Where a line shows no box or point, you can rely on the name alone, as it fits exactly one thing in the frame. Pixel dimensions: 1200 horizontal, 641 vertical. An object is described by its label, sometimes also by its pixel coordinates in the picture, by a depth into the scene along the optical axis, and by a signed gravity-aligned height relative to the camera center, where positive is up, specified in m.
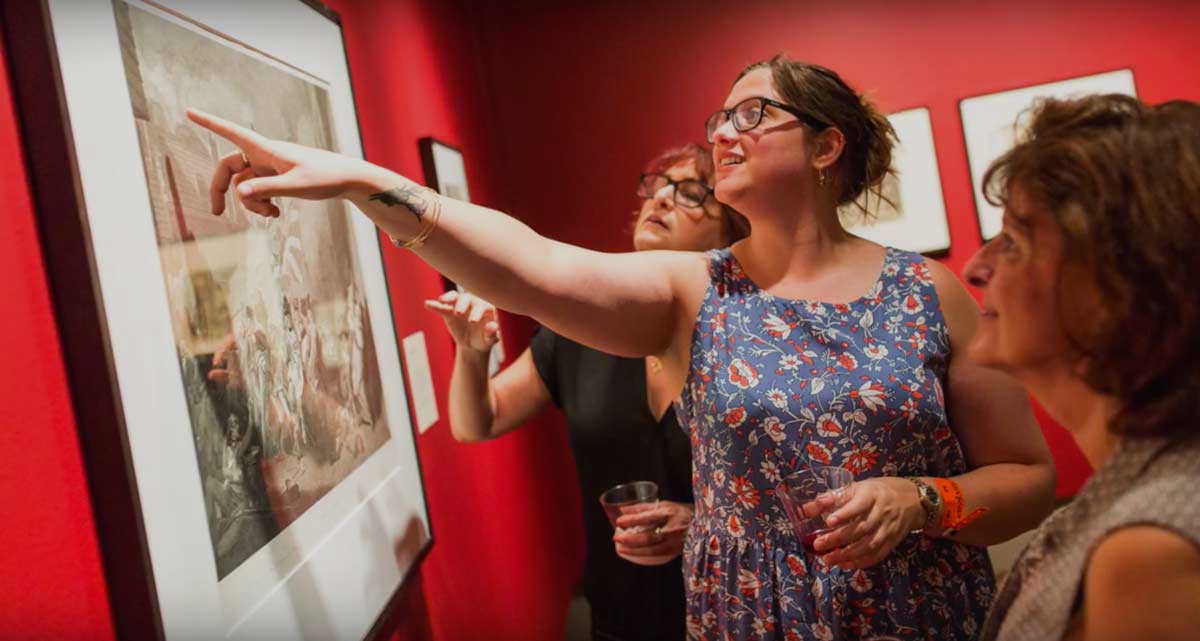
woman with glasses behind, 2.00 -0.23
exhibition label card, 2.12 -0.11
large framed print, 0.91 +0.06
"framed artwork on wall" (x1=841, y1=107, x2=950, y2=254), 4.46 +0.26
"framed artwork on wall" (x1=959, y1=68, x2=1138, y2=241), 4.45 +0.63
